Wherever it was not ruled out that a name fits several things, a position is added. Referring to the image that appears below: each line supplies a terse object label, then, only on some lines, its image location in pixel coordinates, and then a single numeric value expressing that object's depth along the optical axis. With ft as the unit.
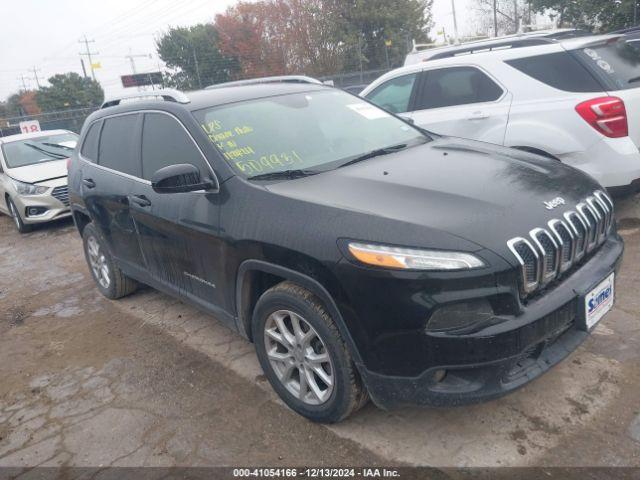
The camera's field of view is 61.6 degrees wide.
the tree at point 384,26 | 127.44
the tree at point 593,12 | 62.03
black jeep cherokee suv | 7.36
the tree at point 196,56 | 145.28
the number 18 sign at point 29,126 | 65.87
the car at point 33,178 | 27.78
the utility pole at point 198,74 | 133.41
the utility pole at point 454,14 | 120.12
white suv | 15.02
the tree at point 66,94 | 190.09
